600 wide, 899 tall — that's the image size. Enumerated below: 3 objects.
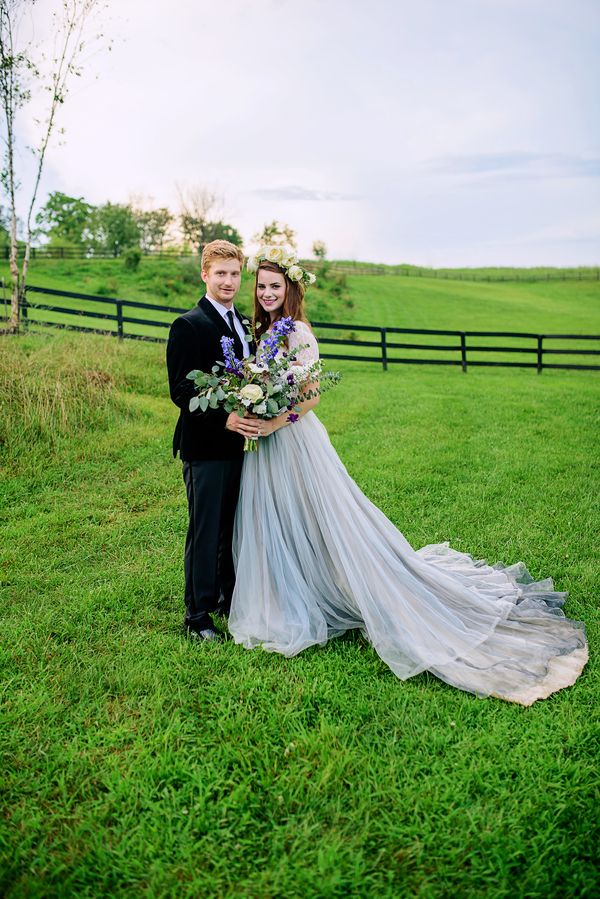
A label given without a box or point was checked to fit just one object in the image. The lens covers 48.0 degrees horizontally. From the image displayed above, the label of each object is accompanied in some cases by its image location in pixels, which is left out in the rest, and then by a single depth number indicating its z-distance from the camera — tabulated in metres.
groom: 4.07
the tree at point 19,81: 13.57
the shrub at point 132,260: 33.09
